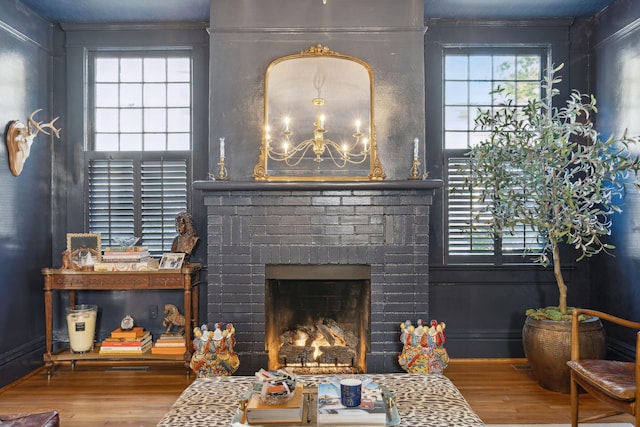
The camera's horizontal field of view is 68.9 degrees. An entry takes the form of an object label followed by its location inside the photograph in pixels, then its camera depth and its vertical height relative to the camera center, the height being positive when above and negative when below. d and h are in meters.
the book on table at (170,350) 3.84 -1.11
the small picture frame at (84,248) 3.90 -0.28
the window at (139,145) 4.25 +0.65
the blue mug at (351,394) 1.87 -0.72
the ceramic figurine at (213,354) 3.33 -1.00
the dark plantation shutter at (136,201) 4.25 +0.13
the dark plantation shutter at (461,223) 4.17 -0.07
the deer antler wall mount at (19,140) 3.62 +0.59
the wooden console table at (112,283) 3.79 -0.56
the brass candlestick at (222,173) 3.53 +0.32
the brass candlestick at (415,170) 3.55 +0.35
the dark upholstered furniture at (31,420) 1.95 -0.88
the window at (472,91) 4.20 +1.14
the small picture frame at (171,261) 3.89 -0.39
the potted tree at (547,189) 3.26 +0.19
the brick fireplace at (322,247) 3.59 -0.25
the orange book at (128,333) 3.89 -0.99
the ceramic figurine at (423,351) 3.35 -0.98
